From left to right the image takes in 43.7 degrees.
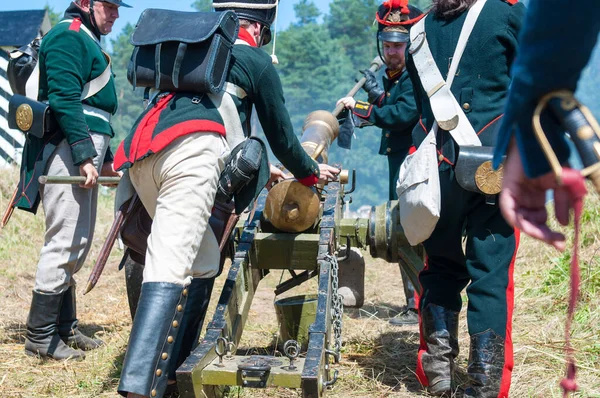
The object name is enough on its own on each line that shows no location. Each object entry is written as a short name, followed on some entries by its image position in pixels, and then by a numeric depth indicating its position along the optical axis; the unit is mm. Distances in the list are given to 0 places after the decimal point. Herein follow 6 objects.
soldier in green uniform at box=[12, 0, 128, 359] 4211
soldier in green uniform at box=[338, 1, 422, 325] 5375
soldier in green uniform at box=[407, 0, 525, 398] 3215
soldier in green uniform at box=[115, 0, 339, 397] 2961
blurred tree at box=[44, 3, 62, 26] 32906
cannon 2951
